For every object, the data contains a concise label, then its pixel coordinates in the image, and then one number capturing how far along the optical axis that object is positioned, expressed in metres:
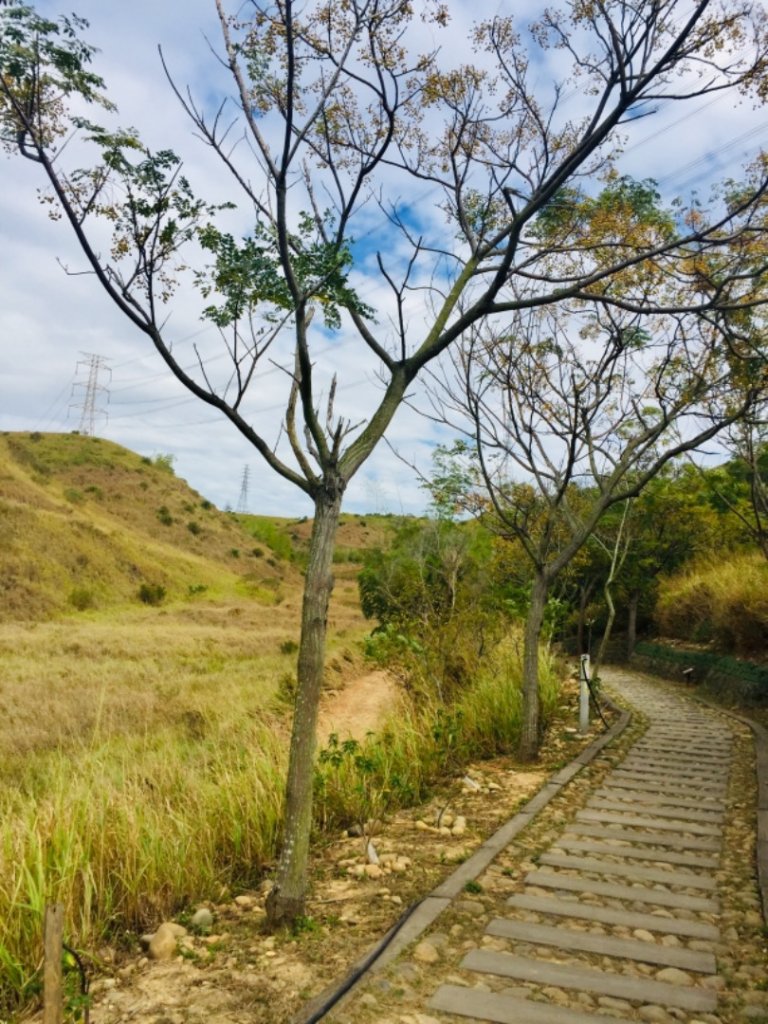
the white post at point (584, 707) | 10.04
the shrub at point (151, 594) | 40.44
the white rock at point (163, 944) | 3.84
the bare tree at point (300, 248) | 4.19
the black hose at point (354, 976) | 3.10
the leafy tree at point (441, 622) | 10.91
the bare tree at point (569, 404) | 8.41
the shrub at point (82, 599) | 35.78
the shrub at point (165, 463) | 71.38
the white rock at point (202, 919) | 4.17
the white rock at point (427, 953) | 3.71
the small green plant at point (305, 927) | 4.06
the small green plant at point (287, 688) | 16.59
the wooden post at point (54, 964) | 2.60
